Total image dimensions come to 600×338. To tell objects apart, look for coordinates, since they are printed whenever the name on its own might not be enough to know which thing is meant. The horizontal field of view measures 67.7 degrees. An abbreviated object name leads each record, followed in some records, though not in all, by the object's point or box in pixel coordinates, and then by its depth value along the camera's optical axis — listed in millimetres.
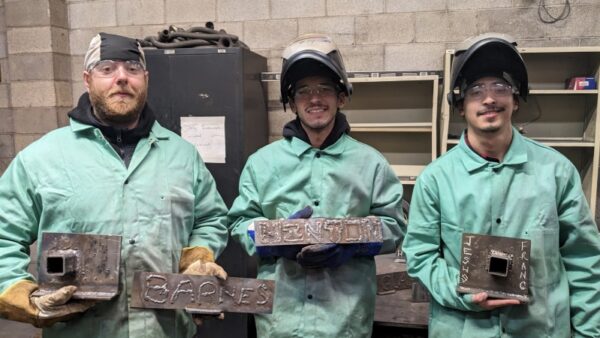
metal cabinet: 2611
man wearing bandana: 1314
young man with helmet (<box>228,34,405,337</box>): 1479
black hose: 2676
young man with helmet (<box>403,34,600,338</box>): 1266
